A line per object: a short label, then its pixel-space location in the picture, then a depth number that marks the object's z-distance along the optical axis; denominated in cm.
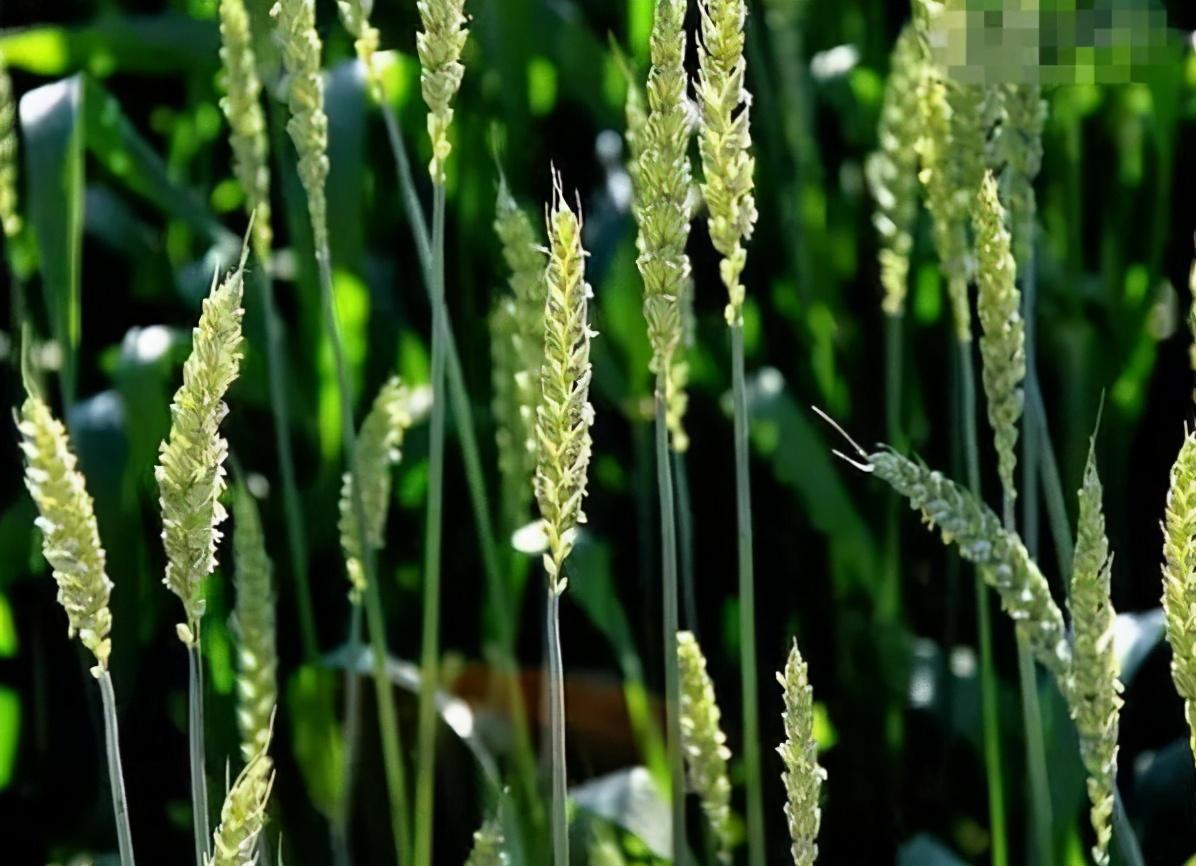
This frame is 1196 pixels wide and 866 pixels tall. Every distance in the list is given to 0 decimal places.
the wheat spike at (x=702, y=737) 111
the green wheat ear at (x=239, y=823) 100
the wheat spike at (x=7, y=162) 118
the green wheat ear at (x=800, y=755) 103
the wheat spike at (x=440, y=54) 104
